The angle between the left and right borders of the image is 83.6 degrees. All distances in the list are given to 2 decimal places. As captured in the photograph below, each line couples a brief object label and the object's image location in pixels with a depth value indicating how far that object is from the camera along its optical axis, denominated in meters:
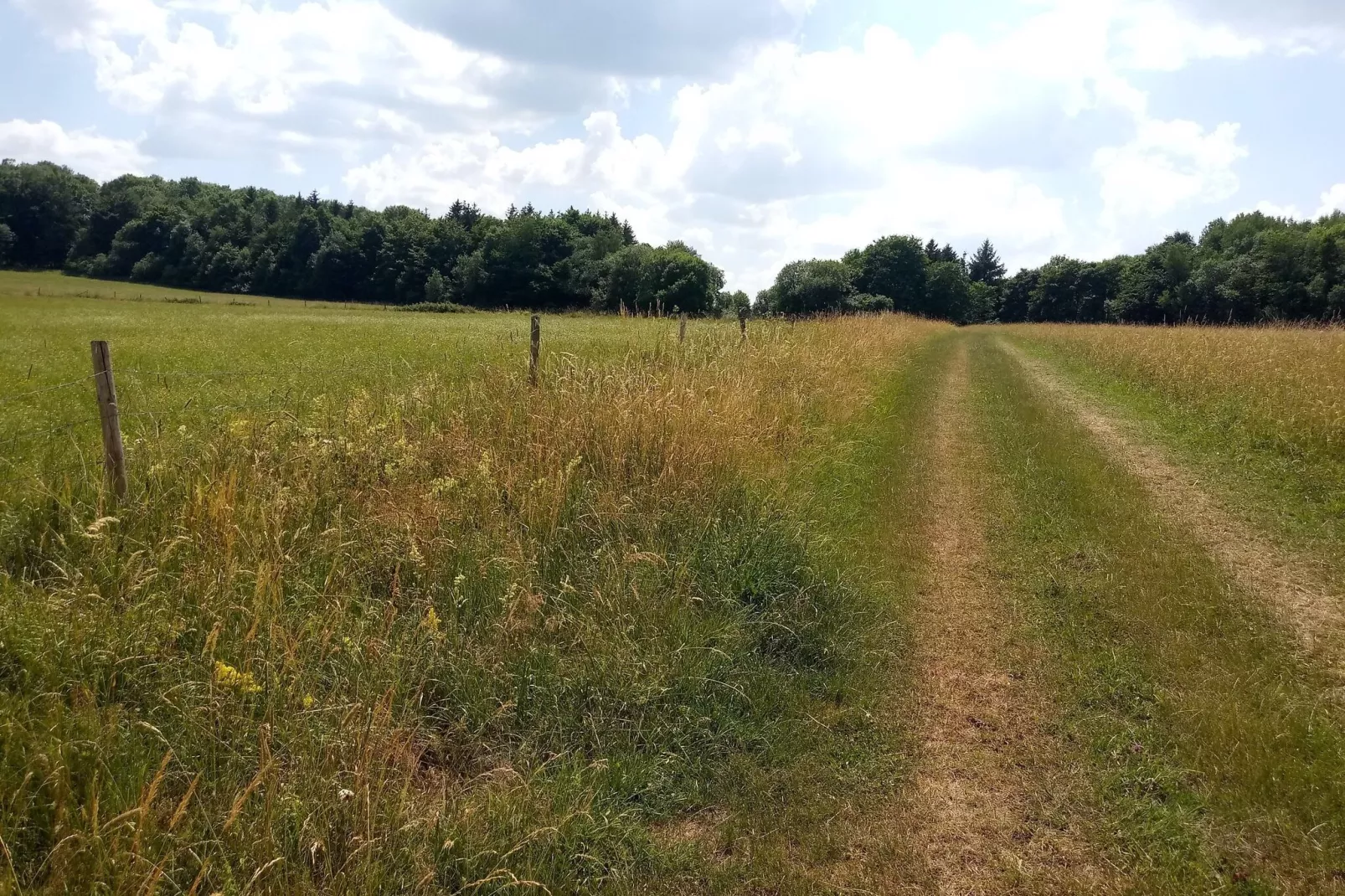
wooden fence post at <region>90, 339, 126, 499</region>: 5.05
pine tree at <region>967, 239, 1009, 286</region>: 120.62
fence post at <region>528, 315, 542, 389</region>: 8.54
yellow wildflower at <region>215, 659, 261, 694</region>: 3.37
